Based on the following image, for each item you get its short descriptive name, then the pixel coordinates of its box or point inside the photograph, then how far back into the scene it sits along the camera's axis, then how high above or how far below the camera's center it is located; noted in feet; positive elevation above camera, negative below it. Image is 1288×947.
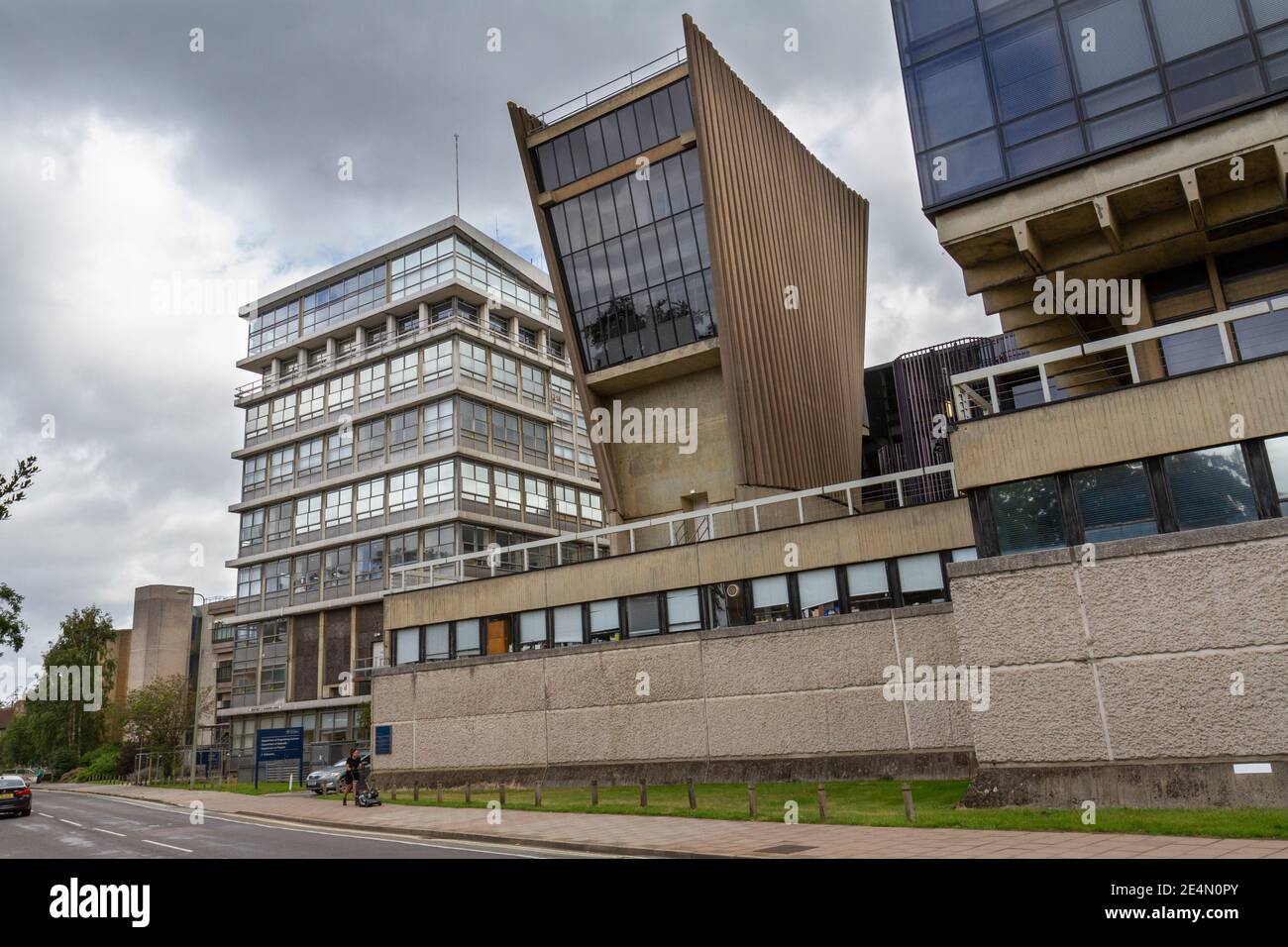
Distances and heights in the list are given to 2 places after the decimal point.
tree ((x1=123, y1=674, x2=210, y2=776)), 214.69 +3.26
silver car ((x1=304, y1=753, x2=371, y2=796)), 110.01 -7.20
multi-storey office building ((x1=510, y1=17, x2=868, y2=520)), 114.21 +54.42
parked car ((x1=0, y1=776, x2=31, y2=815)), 104.53 -6.21
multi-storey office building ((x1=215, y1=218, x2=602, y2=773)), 191.01 +58.44
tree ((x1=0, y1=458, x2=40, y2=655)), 118.27 +16.67
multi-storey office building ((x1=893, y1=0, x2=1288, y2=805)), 48.37 +15.28
